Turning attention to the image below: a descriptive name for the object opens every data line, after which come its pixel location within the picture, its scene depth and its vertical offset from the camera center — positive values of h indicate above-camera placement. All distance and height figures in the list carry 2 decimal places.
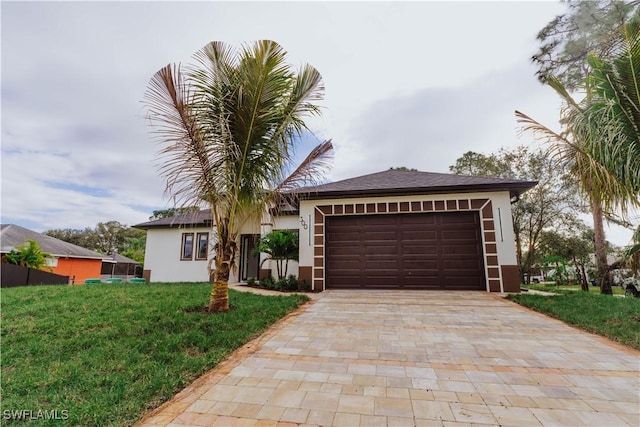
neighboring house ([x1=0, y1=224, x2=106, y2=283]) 17.77 +0.60
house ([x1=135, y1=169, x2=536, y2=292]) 8.76 +0.90
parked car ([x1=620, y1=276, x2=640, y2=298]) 9.28 -0.94
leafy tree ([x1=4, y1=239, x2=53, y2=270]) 10.38 +0.15
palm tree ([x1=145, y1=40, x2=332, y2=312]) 4.98 +2.59
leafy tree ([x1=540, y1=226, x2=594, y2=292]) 16.25 +0.96
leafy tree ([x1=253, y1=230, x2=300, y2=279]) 9.91 +0.53
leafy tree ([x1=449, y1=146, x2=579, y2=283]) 15.28 +3.44
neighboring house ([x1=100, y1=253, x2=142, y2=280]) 24.55 -0.66
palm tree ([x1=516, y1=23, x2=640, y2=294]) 4.25 +2.19
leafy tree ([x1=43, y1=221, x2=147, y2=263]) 33.38 +3.00
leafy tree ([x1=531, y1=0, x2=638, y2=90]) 8.86 +8.15
